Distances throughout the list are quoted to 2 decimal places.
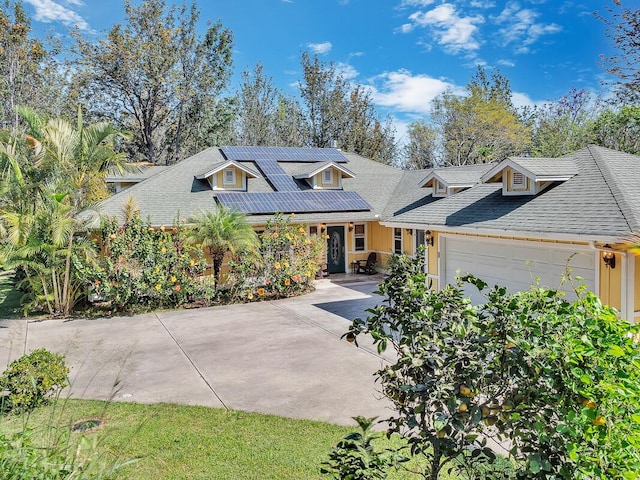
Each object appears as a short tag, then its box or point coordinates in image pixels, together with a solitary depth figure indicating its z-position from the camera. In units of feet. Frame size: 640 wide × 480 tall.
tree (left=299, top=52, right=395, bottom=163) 119.03
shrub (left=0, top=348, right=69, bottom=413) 22.38
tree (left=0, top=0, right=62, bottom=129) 85.81
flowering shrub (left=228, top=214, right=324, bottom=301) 52.70
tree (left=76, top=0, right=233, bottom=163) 92.27
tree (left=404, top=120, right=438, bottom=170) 128.98
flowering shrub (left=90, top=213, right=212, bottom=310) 46.21
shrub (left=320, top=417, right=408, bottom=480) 10.41
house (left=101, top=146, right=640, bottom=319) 29.99
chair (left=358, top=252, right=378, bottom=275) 68.54
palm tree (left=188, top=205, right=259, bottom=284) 49.98
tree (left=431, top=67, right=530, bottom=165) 115.55
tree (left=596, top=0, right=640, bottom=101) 33.81
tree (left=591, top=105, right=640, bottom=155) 95.60
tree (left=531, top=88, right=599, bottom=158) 105.91
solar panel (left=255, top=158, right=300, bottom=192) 67.87
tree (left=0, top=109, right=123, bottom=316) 43.98
